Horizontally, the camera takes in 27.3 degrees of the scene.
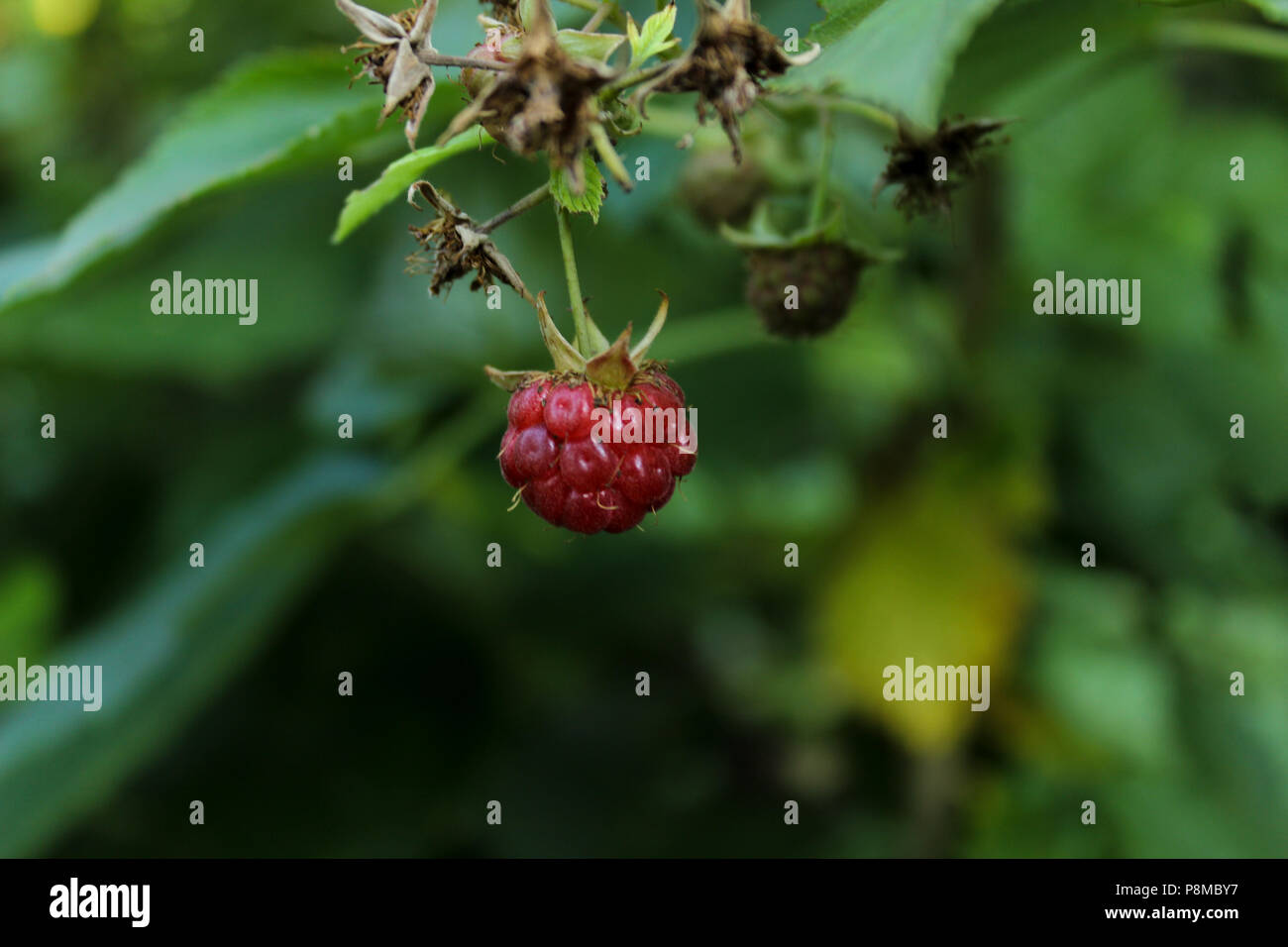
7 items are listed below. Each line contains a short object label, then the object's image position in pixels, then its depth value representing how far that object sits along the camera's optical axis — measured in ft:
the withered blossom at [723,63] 0.60
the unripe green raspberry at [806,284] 0.72
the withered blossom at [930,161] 0.70
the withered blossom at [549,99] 0.59
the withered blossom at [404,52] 0.62
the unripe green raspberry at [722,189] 0.79
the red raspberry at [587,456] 0.65
